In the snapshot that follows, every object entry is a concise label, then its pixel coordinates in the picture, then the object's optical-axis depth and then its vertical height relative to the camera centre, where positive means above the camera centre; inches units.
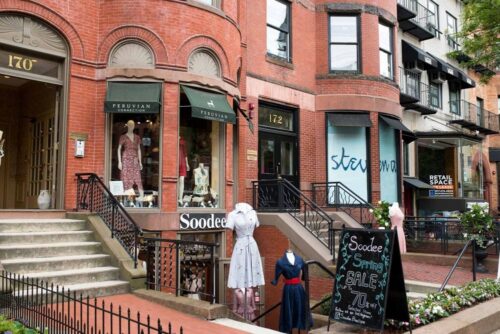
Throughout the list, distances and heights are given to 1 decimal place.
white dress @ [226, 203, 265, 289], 389.4 -41.7
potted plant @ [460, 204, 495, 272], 489.1 -26.8
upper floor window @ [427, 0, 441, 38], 935.0 +353.3
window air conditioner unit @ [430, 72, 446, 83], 901.2 +225.8
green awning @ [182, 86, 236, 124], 419.2 +82.9
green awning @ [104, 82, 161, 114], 400.8 +82.8
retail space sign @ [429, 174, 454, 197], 900.0 +29.7
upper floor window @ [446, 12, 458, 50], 987.9 +352.1
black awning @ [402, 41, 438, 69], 800.9 +238.5
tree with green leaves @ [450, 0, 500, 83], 574.6 +208.6
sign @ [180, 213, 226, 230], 419.8 -17.2
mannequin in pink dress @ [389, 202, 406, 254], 498.3 -17.0
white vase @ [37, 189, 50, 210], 407.2 +0.2
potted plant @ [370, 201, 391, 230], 521.3 -15.6
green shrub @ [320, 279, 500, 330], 280.8 -64.0
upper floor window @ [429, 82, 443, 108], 901.2 +197.7
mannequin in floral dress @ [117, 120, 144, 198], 418.6 +35.8
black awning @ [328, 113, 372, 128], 631.2 +105.2
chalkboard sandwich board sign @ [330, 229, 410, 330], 259.1 -44.0
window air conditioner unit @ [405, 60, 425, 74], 829.2 +225.8
